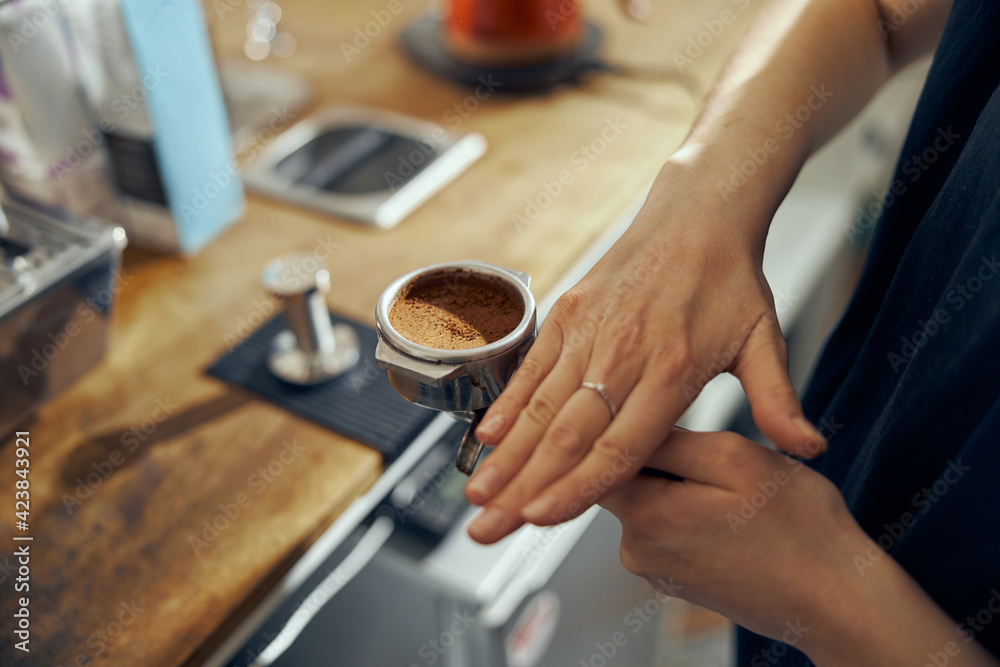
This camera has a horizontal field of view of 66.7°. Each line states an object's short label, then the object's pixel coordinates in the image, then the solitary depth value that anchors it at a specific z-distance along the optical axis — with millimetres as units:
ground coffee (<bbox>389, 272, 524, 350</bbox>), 488
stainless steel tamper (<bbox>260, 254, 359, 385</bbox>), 725
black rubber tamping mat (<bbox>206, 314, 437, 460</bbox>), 716
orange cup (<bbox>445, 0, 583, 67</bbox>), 1153
